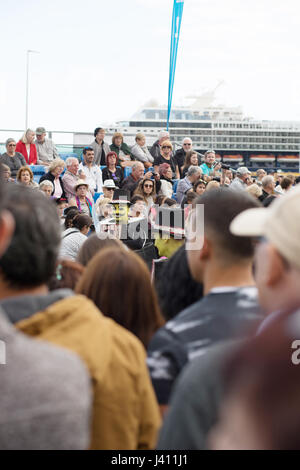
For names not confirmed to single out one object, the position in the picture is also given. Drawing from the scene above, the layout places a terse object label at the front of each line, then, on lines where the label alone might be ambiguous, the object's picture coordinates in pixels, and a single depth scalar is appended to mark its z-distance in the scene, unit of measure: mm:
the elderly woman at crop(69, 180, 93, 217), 8528
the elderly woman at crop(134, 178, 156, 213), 8711
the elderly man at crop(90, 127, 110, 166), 11821
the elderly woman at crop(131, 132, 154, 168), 12859
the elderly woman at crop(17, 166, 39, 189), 8305
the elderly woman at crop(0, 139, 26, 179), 10594
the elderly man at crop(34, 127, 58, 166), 12282
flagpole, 14492
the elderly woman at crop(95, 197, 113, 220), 7146
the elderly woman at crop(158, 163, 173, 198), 10859
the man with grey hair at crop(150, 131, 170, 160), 12531
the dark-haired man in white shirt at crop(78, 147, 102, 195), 10569
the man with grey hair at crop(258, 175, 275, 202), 8680
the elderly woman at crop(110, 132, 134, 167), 12352
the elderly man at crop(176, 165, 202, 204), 9781
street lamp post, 33719
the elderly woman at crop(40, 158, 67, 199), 9341
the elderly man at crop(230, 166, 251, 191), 12634
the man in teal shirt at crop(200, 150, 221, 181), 12516
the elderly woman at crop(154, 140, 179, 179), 11930
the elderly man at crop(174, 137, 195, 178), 12852
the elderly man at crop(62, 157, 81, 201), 9363
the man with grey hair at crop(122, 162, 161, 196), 9879
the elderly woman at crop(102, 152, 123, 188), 10984
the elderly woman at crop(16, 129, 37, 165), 11766
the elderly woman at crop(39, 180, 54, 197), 8539
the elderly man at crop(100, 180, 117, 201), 9320
